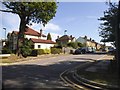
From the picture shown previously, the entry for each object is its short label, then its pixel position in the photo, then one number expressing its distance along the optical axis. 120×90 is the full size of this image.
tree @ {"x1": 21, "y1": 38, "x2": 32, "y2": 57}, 16.75
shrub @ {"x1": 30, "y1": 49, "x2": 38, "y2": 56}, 18.09
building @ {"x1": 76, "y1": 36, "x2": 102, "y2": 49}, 52.97
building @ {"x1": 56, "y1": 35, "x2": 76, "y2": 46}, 44.94
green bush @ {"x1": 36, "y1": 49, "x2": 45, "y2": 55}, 19.12
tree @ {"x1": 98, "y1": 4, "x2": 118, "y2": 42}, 9.75
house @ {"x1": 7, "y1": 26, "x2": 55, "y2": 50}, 26.71
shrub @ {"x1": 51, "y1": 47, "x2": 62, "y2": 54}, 22.48
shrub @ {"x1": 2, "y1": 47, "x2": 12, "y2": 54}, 17.23
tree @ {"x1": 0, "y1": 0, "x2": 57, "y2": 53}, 14.87
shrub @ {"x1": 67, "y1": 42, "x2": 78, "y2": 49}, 31.78
